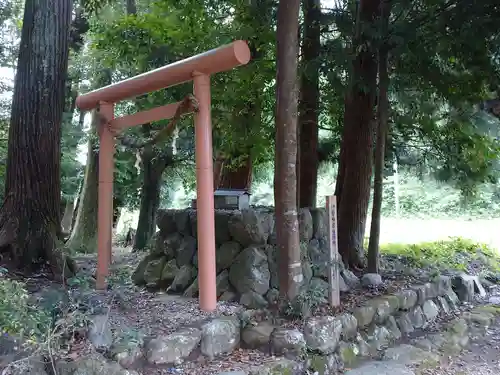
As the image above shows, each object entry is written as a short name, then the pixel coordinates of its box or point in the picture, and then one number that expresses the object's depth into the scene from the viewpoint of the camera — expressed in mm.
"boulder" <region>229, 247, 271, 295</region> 4031
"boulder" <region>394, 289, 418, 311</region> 4648
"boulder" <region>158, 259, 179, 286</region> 4656
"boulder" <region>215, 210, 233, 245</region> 4410
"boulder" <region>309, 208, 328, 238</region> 4754
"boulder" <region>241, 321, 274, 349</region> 3387
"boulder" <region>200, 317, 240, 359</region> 3204
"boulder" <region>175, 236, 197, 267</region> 4645
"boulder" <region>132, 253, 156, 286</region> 4898
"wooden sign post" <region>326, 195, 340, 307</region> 3959
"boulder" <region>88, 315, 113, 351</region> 2789
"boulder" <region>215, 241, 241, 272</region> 4328
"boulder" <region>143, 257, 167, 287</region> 4746
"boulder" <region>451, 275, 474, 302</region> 5965
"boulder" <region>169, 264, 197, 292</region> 4492
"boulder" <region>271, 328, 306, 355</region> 3285
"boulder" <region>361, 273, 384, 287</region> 4801
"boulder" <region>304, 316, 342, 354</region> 3398
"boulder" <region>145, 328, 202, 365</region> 2941
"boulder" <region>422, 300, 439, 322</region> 5020
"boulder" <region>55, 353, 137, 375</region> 2492
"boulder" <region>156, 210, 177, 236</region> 4934
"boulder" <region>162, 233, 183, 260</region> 4809
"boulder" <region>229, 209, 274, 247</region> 4211
